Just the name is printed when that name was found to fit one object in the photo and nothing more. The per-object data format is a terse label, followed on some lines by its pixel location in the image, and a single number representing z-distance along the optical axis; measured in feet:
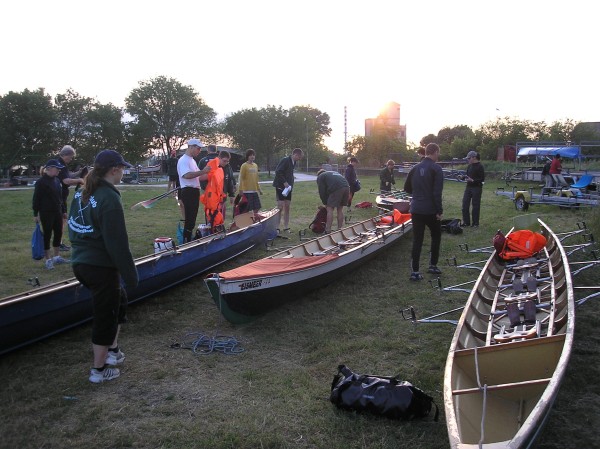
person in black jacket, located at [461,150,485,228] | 36.24
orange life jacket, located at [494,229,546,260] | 23.07
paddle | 29.88
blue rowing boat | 14.35
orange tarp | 17.21
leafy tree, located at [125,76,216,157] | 175.63
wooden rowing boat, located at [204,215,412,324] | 16.81
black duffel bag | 11.12
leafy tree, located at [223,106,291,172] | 167.32
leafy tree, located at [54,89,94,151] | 153.69
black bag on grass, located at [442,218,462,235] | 35.53
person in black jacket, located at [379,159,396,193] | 54.19
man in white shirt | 25.12
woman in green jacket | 12.39
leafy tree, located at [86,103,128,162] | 159.43
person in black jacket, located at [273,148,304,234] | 33.62
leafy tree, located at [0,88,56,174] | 136.77
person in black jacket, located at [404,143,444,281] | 22.79
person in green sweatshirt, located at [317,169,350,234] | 32.91
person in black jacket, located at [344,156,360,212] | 46.37
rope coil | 15.60
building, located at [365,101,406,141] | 138.92
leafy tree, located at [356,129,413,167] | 135.54
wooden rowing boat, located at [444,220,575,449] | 9.62
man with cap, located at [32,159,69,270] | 23.56
